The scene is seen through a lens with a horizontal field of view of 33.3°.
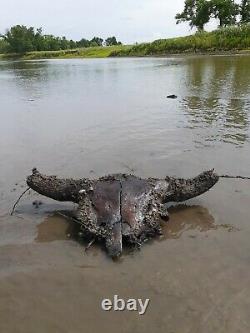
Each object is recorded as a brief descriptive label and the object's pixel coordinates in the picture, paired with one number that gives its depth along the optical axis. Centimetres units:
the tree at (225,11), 6775
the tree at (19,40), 11706
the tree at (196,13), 7012
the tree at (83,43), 13988
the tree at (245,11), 6844
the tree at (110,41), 12825
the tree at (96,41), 13430
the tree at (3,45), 12354
